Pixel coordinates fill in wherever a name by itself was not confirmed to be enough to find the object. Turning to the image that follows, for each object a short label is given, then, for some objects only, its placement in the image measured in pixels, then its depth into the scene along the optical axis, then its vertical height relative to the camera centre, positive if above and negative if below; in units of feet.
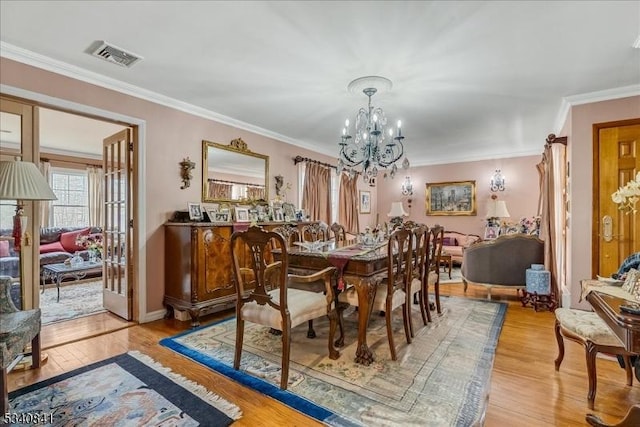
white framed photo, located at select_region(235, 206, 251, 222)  13.62 -0.07
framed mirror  13.00 +1.84
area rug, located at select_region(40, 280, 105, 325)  11.64 -3.91
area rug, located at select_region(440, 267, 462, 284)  17.53 -3.97
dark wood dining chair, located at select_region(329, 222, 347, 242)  13.12 -0.86
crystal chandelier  9.66 +2.68
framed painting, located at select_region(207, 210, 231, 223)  12.33 -0.14
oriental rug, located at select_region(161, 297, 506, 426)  5.86 -3.86
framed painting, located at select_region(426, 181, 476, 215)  22.20 +1.06
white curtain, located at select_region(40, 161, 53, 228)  19.17 +0.41
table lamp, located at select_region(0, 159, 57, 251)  6.84 +0.71
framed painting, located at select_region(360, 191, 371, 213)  24.98 +0.89
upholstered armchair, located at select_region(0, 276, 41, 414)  5.57 -2.40
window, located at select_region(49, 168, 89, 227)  21.01 +1.07
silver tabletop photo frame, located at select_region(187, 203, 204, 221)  11.73 +0.03
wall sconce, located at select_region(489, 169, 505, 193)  21.11 +2.09
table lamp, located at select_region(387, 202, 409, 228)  23.66 +0.01
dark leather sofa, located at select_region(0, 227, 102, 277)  17.29 -1.81
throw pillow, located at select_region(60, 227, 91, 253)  18.78 -1.74
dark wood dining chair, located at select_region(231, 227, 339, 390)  6.59 -2.20
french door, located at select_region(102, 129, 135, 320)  10.96 -0.42
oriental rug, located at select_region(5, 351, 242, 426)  5.65 -3.85
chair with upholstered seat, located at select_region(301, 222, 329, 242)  12.46 -0.86
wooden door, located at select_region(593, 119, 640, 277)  10.21 +0.76
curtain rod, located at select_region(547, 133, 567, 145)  12.35 +2.96
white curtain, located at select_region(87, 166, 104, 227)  21.79 +1.38
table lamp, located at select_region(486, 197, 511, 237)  19.67 +0.05
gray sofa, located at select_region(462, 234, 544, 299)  13.41 -2.13
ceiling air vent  7.75 +4.29
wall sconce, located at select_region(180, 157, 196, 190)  11.98 +1.69
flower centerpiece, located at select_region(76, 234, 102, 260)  16.97 -1.83
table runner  8.07 -1.19
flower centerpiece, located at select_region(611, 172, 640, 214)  5.58 +0.35
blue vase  12.28 -2.83
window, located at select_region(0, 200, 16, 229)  8.01 +0.03
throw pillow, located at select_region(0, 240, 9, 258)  8.04 -0.93
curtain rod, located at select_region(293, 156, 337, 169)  17.53 +3.14
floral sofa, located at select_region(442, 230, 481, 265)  19.92 -2.15
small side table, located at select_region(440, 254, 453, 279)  18.53 -2.93
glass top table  14.29 -2.80
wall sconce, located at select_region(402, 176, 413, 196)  24.66 +2.04
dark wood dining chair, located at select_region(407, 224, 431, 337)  9.62 -2.01
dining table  7.80 -1.55
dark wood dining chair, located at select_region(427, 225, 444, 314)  10.98 -2.04
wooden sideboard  10.51 -2.01
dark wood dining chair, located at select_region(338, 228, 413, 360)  7.97 -2.19
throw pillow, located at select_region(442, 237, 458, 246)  21.57 -2.12
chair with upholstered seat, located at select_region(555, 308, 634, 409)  5.95 -2.57
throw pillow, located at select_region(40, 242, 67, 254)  17.84 -2.08
